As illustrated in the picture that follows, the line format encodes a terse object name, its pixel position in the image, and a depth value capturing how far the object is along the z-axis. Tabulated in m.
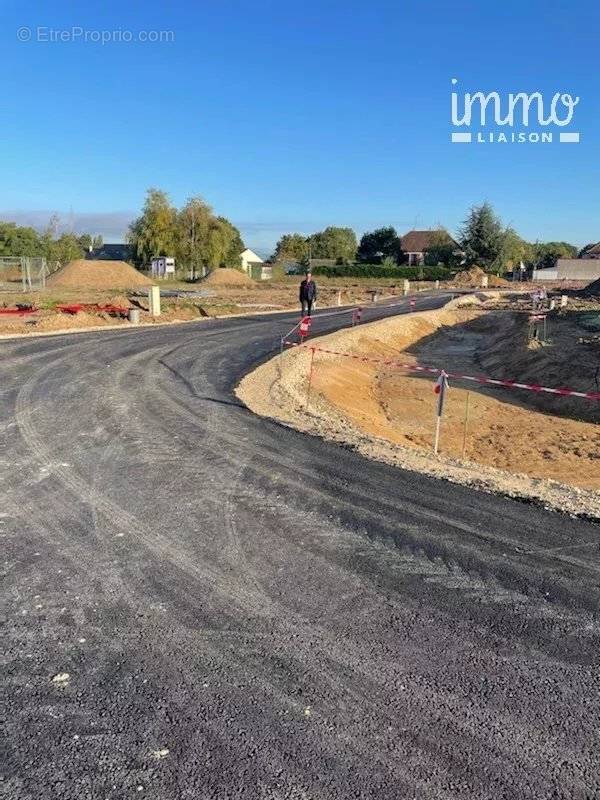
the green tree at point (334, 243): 126.12
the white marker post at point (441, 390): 9.98
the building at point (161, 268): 68.25
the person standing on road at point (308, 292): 23.41
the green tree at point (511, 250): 90.94
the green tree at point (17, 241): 84.94
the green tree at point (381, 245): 109.56
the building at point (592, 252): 106.01
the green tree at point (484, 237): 90.88
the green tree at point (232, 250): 78.81
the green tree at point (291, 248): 132.93
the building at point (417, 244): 105.31
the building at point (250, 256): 119.28
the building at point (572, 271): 88.00
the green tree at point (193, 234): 74.75
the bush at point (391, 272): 88.62
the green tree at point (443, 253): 96.19
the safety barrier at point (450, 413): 14.02
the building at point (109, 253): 100.69
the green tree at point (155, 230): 73.81
